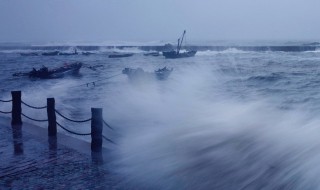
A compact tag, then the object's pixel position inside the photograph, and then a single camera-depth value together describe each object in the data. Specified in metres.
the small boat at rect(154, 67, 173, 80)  37.19
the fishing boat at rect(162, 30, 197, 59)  77.38
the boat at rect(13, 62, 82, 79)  40.75
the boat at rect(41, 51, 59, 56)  96.14
